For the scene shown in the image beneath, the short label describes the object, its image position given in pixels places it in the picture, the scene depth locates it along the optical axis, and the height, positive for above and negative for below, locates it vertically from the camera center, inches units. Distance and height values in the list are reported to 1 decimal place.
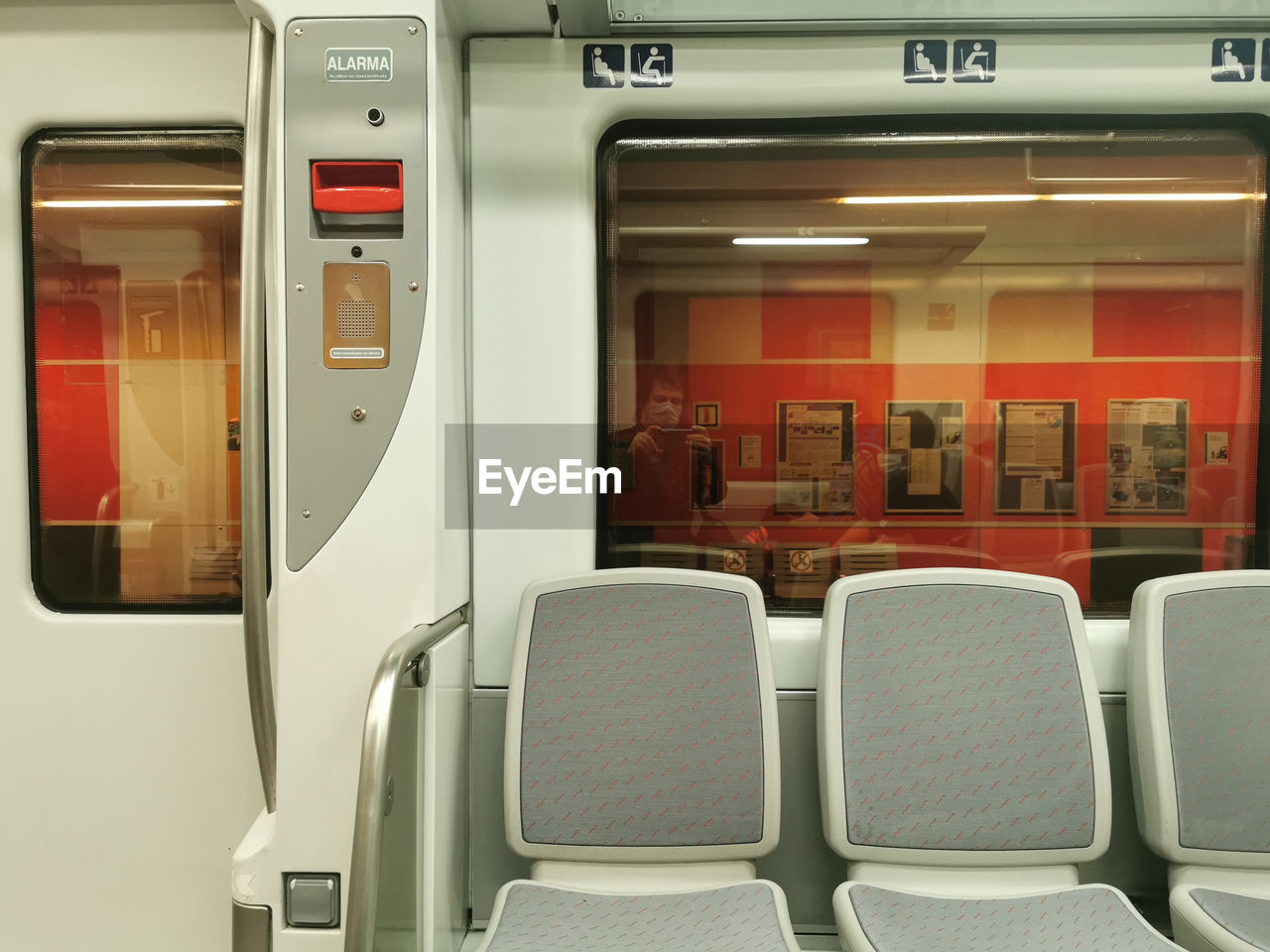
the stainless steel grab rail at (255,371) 61.2 +5.2
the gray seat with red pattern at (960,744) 73.6 -27.7
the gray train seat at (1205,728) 75.1 -26.8
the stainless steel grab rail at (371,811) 53.3 -24.9
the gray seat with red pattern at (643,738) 74.5 -27.7
